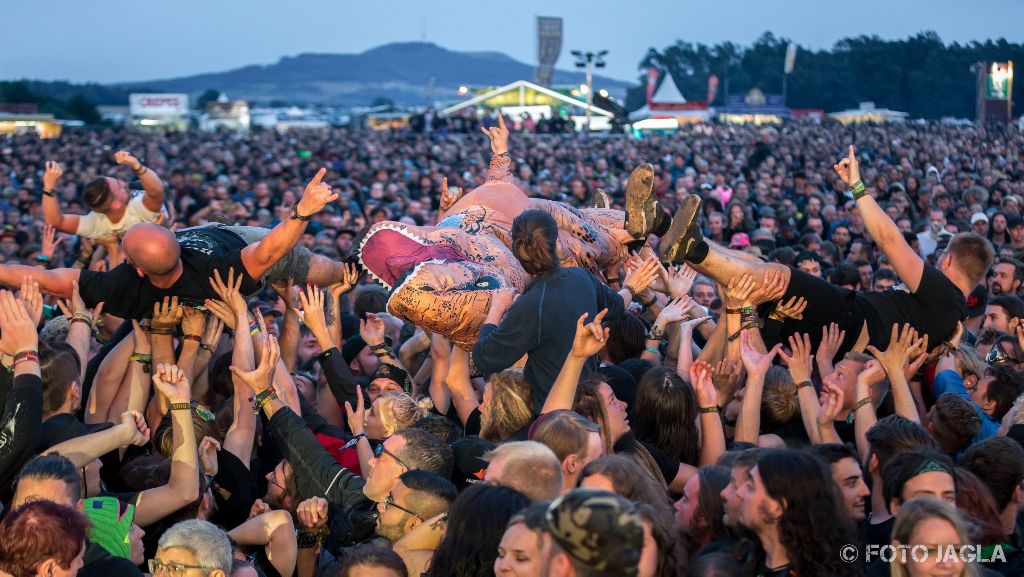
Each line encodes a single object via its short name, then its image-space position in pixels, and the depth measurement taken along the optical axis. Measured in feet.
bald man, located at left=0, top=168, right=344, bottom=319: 19.03
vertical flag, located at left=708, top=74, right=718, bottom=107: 265.09
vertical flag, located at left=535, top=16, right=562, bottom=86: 256.52
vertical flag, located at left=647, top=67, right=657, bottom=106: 226.89
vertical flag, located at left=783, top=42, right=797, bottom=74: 217.97
